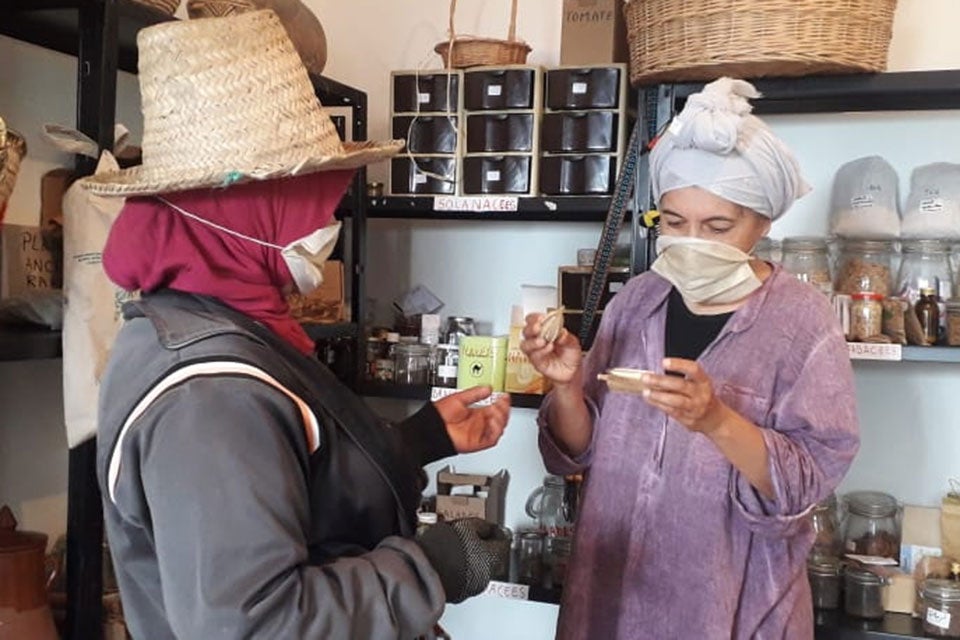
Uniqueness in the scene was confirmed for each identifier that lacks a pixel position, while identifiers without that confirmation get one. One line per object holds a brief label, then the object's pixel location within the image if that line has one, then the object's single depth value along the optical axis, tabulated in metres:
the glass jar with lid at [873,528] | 2.11
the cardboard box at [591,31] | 2.16
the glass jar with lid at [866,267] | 2.04
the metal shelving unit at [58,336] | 1.61
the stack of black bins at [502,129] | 2.18
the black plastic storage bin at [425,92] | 2.24
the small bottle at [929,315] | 1.98
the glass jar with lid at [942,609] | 1.91
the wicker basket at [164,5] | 1.74
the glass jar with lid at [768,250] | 2.12
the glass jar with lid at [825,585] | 2.03
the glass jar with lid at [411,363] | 2.41
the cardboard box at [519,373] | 2.24
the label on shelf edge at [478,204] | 2.18
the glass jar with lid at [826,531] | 2.10
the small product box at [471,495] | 2.40
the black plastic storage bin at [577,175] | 2.13
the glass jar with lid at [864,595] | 1.99
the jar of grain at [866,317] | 1.96
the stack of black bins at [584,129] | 2.11
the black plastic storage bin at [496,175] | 2.20
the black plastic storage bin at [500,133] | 2.19
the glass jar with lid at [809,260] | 2.06
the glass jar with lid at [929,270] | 2.03
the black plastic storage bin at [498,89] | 2.18
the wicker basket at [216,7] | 1.88
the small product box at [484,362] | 2.25
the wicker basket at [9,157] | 1.41
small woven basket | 2.24
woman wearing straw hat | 0.92
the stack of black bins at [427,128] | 2.25
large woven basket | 1.78
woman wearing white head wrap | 1.47
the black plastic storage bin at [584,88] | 2.10
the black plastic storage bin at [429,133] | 2.25
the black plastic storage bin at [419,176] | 2.26
